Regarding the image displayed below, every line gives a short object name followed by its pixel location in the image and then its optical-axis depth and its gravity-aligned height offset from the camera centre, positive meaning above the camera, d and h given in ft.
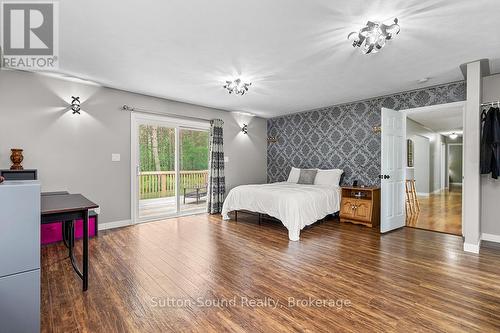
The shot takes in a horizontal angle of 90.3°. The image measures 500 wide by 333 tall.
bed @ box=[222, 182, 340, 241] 12.62 -2.06
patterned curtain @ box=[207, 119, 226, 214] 18.35 -0.37
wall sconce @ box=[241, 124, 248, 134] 20.98 +3.14
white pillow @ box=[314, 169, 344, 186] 17.04 -0.78
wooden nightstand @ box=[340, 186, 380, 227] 14.74 -2.43
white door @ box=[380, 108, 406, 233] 13.39 -0.29
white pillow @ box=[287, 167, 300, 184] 19.40 -0.79
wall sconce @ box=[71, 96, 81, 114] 12.75 +3.16
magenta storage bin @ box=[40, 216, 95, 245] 11.23 -3.08
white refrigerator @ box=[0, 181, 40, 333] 4.44 -1.67
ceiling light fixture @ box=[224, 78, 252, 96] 12.28 +3.99
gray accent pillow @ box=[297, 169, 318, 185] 18.12 -0.76
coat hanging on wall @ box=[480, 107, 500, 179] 10.53 +0.88
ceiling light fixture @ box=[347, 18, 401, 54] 7.32 +3.97
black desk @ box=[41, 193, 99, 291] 6.29 -1.14
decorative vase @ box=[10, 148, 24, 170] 10.89 +0.36
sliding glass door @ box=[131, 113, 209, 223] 15.40 -0.06
